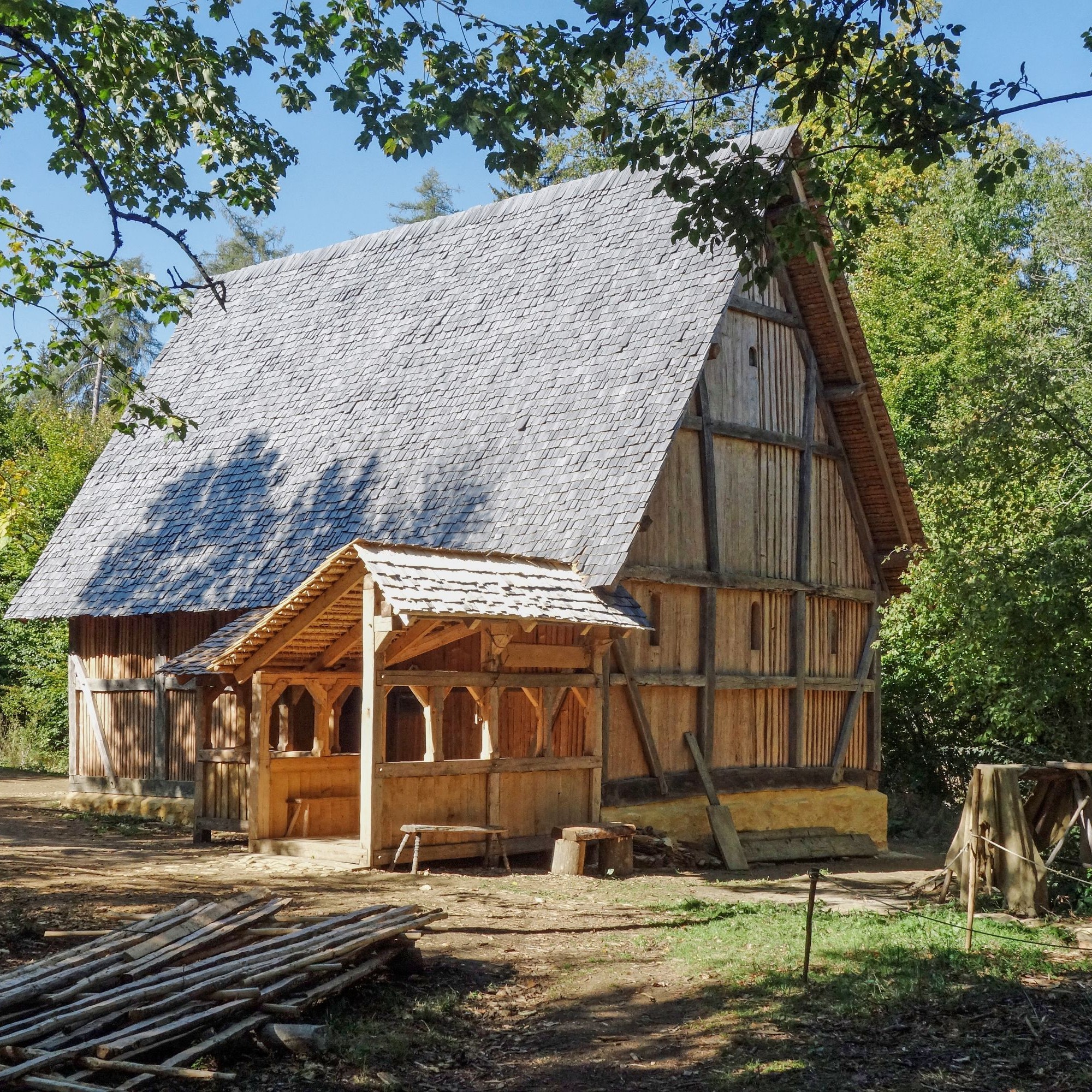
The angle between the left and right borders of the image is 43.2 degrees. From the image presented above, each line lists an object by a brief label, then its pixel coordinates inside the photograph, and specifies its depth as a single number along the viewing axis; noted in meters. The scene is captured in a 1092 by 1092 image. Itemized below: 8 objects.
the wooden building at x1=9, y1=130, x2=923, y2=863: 14.63
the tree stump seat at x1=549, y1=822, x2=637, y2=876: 13.95
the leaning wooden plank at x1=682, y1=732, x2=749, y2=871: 16.16
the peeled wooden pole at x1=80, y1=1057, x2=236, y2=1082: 6.59
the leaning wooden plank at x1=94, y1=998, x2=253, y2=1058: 6.67
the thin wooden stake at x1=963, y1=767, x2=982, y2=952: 9.75
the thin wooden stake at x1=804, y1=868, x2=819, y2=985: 8.58
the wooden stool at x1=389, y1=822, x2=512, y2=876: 13.47
